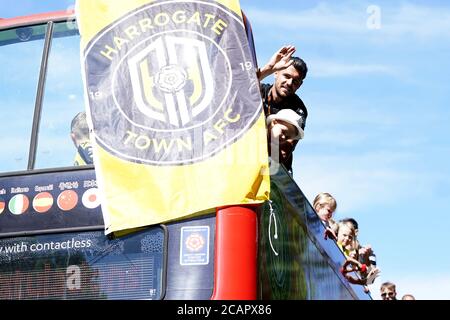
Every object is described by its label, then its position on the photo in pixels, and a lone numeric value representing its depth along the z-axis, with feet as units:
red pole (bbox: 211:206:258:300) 21.91
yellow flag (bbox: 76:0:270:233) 23.40
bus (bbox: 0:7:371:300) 22.36
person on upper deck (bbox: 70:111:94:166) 24.70
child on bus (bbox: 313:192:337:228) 32.24
